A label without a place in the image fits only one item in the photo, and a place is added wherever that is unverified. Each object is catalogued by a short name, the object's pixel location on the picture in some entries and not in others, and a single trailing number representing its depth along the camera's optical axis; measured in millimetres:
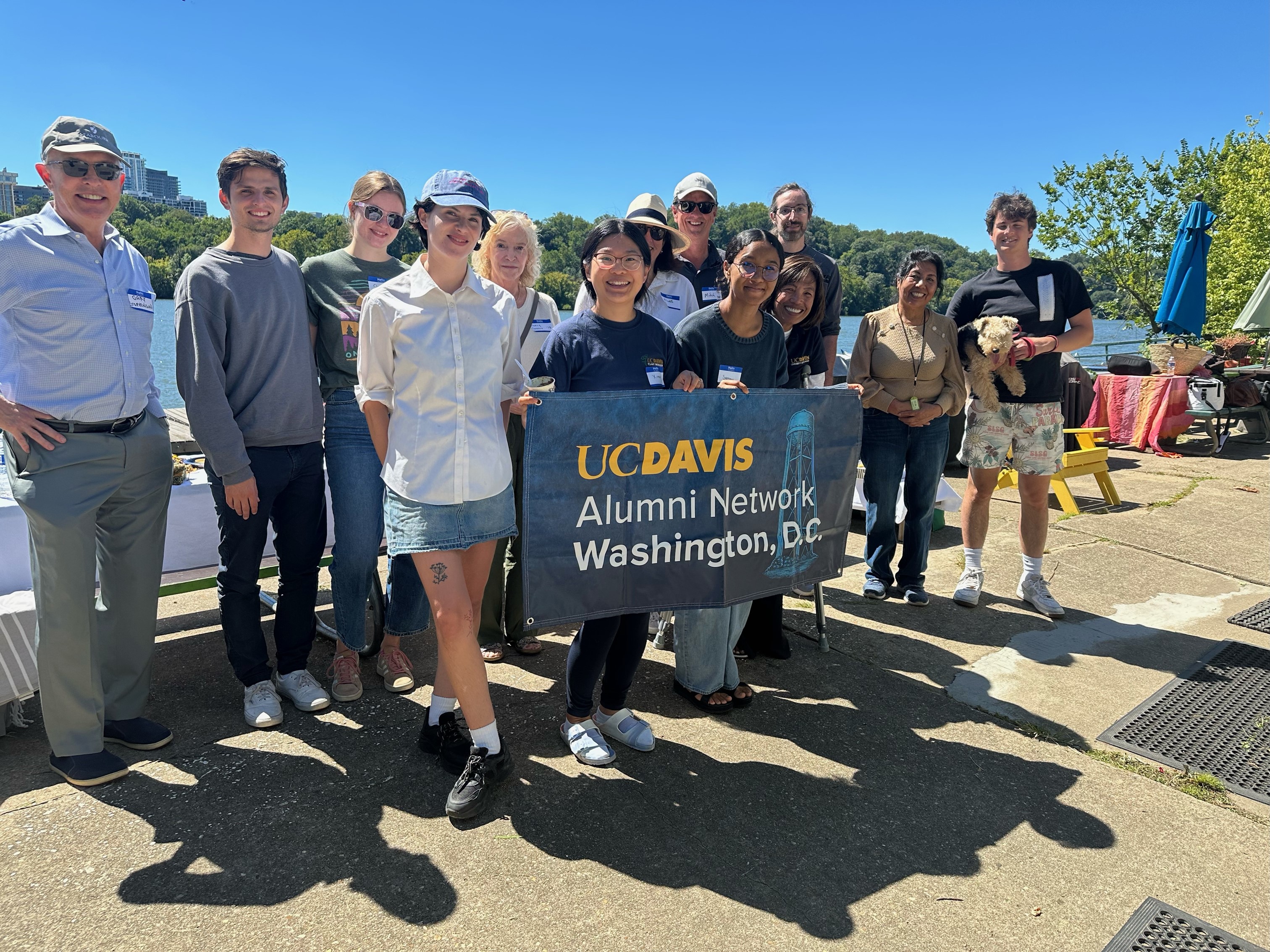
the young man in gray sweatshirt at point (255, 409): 3193
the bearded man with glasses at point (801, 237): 4746
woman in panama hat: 3785
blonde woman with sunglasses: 3605
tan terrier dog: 4777
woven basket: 11484
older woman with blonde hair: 3812
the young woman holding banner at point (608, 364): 3080
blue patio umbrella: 11953
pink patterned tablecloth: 10633
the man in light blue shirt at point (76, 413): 2854
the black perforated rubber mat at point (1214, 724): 3225
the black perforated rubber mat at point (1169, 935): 2258
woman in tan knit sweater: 4801
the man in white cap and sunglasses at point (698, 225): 4676
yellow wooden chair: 7133
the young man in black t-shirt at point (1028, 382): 4859
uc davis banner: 2979
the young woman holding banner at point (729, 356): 3465
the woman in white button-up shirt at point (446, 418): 2754
